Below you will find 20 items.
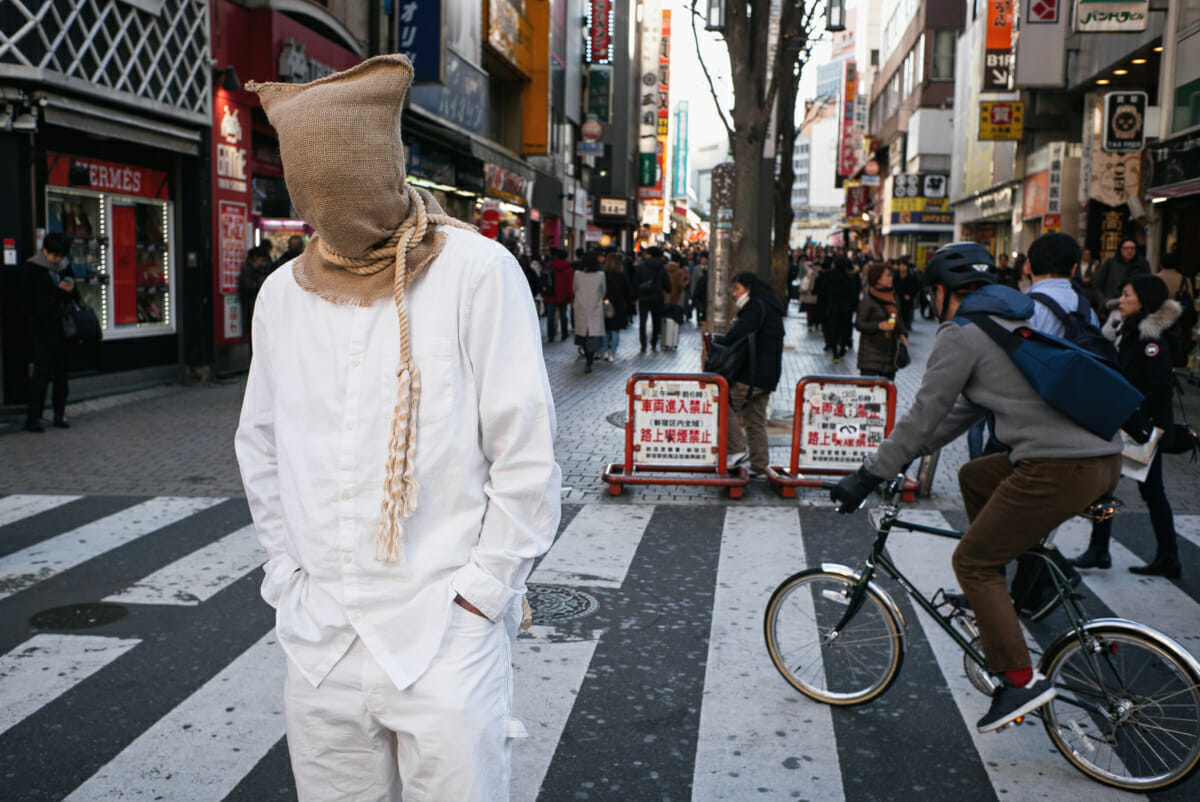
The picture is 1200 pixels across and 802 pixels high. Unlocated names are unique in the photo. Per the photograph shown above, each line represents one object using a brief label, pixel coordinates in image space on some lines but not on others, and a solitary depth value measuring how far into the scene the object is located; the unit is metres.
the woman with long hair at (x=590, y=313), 18.39
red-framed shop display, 13.57
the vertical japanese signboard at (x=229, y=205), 16.03
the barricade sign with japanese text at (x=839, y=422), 9.27
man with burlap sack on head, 2.18
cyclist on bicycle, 4.05
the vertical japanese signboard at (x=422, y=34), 21.23
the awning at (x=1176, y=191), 16.91
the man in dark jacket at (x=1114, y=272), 15.54
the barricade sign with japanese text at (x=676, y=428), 9.20
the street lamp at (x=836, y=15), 15.66
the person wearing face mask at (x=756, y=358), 9.09
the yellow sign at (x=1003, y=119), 30.33
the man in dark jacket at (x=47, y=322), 11.21
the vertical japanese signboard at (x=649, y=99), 75.25
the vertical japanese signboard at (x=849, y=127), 84.62
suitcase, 22.53
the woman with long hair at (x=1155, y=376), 6.71
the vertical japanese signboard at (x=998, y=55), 29.50
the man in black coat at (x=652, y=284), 22.06
